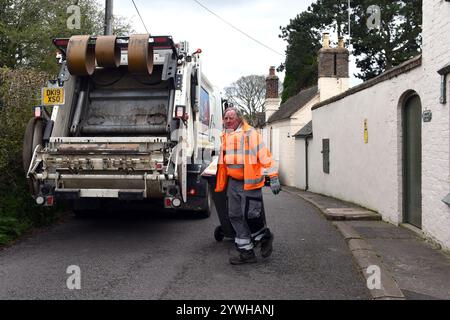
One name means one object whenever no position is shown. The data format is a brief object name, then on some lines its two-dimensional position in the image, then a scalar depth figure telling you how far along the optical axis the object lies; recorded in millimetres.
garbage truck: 6090
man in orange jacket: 5457
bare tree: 43656
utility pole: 12082
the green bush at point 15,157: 7090
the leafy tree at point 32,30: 17047
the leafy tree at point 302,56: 34375
